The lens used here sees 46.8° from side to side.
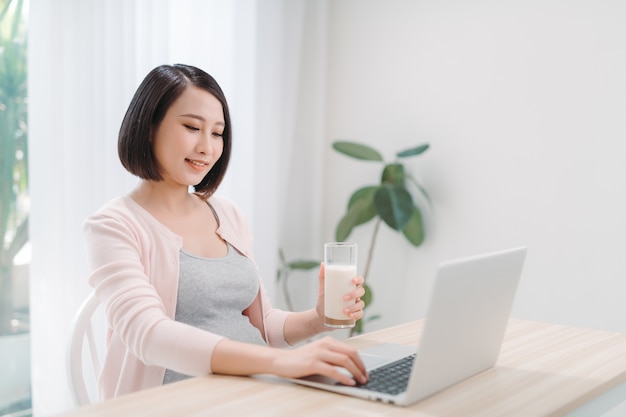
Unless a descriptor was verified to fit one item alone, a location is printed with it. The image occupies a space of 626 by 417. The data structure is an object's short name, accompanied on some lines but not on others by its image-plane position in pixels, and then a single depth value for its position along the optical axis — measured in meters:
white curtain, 2.28
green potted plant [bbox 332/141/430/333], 2.97
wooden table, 0.99
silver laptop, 1.00
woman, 1.34
